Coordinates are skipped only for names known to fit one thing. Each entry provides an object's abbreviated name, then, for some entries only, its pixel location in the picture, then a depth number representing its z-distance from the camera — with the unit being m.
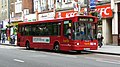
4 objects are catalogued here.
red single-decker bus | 25.20
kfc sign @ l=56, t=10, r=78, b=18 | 44.15
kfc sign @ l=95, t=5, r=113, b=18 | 37.88
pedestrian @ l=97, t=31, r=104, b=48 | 32.88
